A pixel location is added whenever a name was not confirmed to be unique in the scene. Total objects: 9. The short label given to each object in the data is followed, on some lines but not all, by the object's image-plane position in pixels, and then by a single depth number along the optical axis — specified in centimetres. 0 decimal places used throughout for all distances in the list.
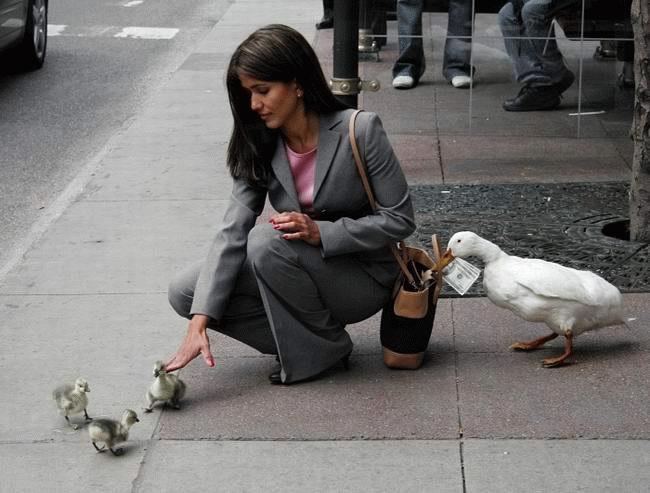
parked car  1167
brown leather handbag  500
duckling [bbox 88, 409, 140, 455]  439
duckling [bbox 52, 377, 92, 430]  466
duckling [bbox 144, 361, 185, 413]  477
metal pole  732
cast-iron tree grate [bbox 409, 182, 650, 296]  646
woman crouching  480
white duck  502
